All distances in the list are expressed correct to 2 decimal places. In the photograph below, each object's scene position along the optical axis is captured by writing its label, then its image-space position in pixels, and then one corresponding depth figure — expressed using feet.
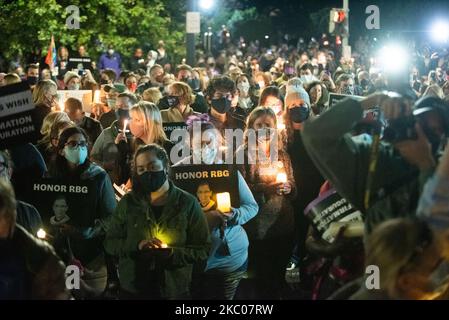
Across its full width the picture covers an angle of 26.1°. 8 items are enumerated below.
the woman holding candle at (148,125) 27.40
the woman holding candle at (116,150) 28.25
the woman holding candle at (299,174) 26.68
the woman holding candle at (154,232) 20.58
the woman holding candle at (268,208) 25.66
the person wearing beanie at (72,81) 46.37
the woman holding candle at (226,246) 22.80
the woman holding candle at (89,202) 22.41
